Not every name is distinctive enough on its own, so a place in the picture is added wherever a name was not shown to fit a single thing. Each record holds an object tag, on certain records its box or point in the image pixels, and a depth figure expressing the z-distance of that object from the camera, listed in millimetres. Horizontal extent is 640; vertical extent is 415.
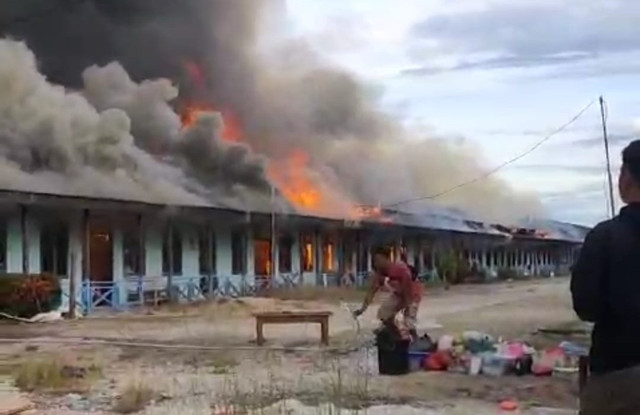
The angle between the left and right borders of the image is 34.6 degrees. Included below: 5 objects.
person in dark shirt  3000
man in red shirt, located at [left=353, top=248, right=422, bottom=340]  10953
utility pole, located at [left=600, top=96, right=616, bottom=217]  20395
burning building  27328
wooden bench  13836
